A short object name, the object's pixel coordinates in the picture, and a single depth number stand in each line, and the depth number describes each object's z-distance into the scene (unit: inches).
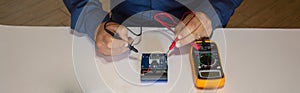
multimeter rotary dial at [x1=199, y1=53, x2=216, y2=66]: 26.1
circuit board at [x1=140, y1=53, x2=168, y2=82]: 26.3
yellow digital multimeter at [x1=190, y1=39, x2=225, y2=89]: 25.0
